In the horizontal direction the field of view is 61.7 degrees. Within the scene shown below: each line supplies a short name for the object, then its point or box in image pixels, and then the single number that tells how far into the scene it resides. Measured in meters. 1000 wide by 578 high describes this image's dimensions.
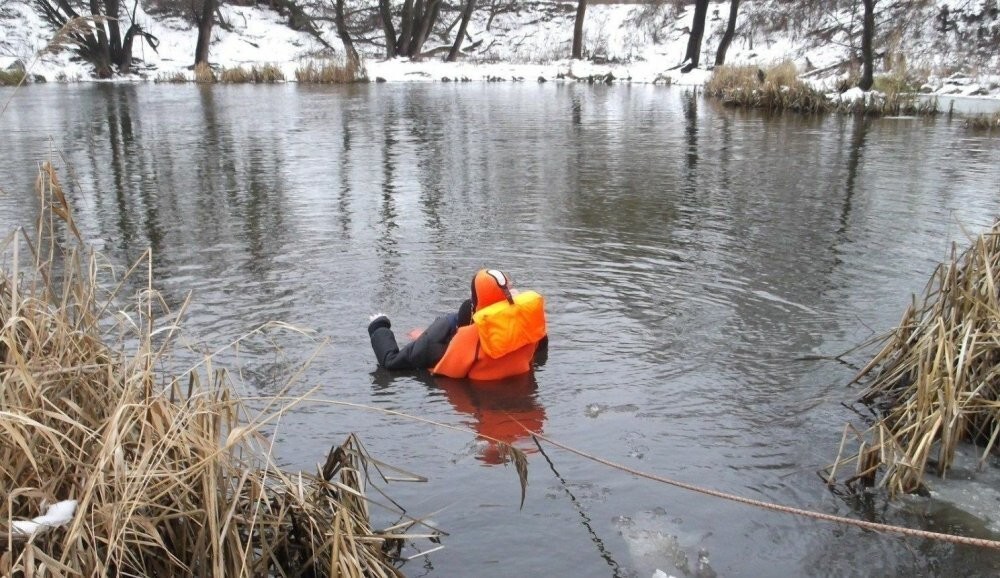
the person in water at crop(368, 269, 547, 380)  5.92
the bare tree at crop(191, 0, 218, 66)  41.84
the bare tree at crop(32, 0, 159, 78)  39.31
